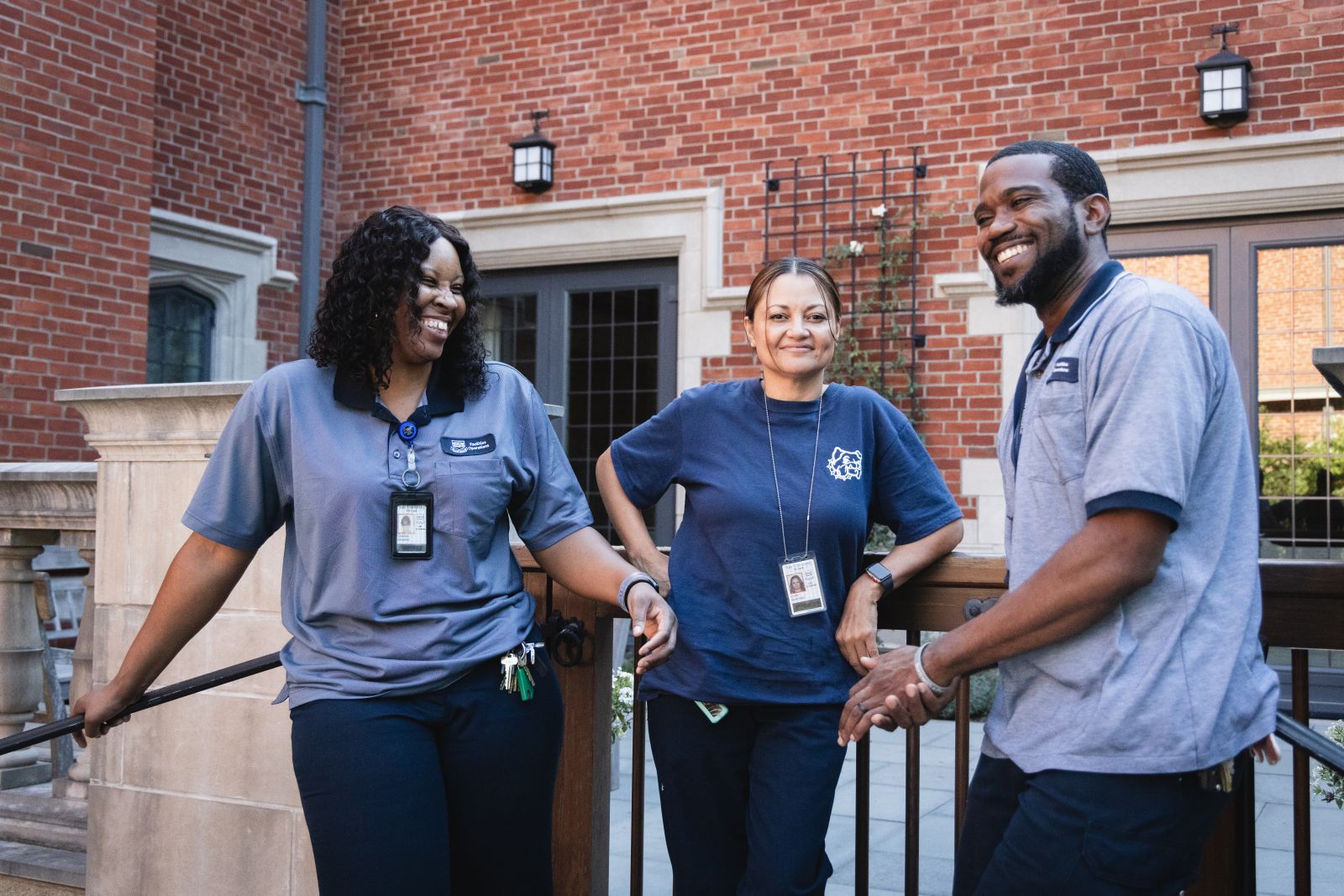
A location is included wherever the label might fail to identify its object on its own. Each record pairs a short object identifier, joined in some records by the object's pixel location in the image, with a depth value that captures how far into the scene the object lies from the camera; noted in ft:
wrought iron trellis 24.14
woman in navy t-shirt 6.94
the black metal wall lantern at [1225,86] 21.62
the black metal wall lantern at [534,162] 26.99
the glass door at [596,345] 26.96
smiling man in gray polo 4.66
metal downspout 28.55
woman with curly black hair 6.32
